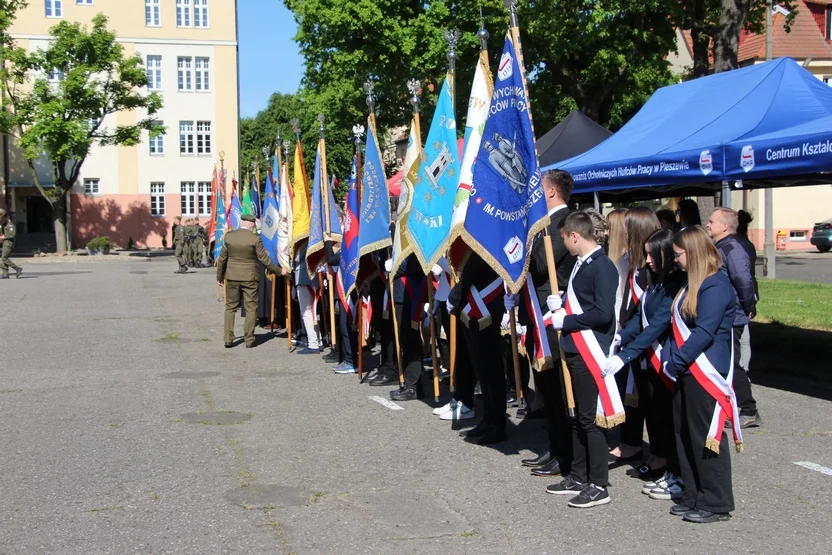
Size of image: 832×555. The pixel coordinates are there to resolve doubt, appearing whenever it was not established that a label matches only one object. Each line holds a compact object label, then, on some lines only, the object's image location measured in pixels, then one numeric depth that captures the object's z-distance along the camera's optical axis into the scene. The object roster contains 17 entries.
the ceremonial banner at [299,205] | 12.68
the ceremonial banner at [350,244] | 10.59
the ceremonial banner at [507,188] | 6.32
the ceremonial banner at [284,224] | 13.41
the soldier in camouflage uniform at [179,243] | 30.22
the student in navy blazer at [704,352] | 5.51
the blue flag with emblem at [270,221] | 14.28
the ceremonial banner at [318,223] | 11.89
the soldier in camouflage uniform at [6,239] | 27.17
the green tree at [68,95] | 41.34
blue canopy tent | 8.55
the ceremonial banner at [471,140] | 7.33
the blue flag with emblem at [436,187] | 8.32
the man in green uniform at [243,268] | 13.23
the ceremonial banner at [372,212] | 10.20
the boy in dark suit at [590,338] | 5.75
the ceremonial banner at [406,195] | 8.91
